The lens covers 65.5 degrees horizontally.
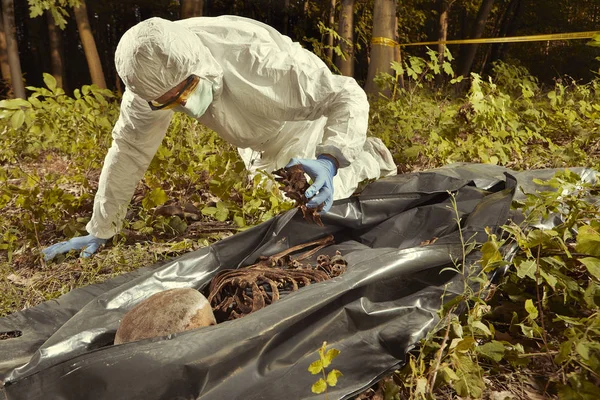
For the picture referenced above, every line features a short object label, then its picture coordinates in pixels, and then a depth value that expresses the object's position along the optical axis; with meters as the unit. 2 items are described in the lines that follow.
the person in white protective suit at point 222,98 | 2.02
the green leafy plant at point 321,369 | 1.08
